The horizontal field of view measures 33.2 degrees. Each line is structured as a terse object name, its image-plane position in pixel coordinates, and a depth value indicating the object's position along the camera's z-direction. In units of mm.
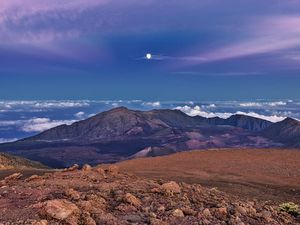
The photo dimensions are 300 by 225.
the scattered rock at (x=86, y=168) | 19342
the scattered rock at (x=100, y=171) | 18383
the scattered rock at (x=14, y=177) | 18855
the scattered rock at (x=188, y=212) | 12875
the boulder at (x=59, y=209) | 11297
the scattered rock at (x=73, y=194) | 12953
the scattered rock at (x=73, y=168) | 20691
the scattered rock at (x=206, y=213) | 13061
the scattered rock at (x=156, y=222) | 11681
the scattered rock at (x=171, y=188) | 15000
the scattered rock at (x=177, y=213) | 12511
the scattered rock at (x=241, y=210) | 14531
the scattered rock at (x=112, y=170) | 19027
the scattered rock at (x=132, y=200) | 13062
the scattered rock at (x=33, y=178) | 17225
